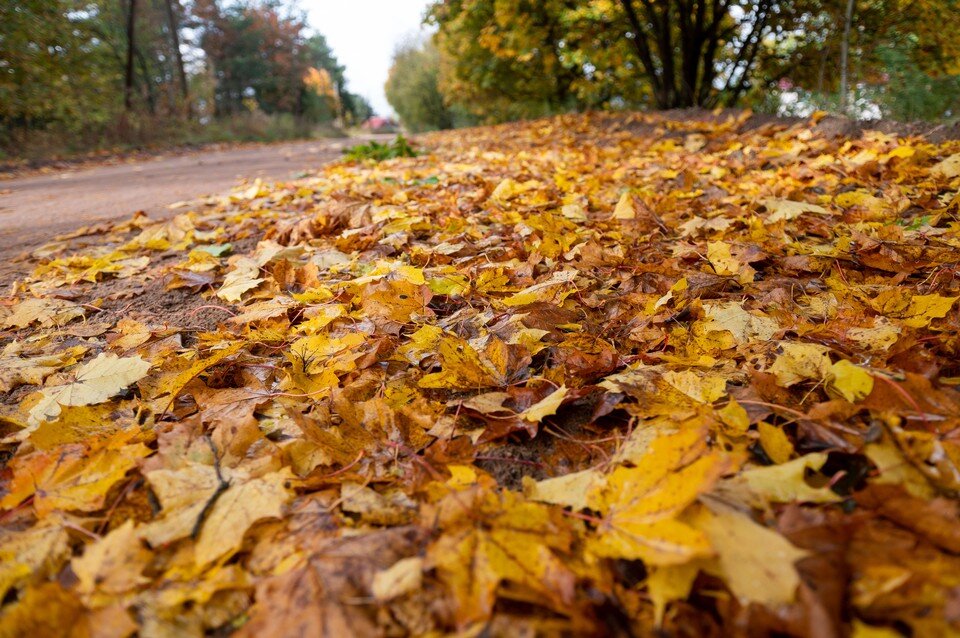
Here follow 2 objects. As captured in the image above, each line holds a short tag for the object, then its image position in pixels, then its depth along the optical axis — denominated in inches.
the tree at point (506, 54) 261.6
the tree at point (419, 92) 810.8
